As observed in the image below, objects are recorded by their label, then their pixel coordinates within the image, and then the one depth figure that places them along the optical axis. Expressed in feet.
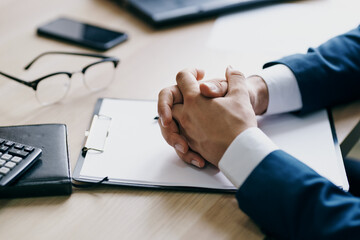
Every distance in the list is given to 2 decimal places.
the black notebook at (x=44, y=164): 2.16
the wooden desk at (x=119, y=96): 2.05
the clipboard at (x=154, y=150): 2.29
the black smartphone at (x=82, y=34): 3.57
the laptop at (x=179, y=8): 3.85
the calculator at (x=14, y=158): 2.11
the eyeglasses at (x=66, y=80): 2.95
